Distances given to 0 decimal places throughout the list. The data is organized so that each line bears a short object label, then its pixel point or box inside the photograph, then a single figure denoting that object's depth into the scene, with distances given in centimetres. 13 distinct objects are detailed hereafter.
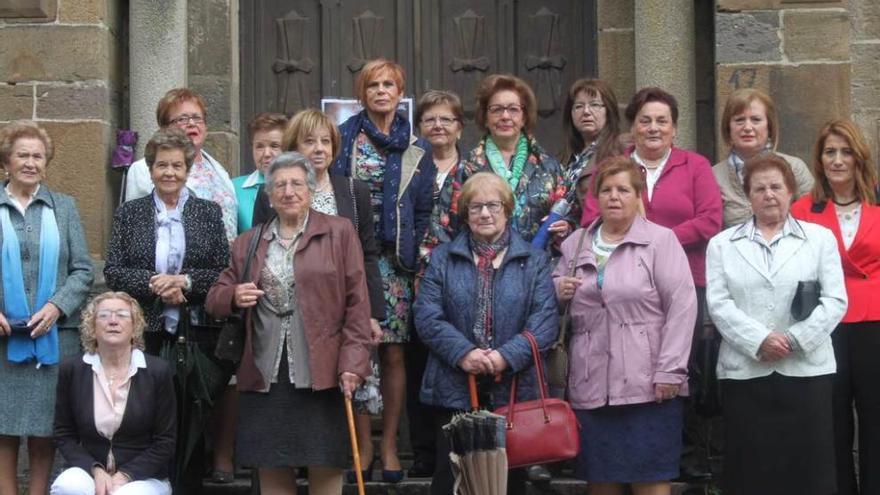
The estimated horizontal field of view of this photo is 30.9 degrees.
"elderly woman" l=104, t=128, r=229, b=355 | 717
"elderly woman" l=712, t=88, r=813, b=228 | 743
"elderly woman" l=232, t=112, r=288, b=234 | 788
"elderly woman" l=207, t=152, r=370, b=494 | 673
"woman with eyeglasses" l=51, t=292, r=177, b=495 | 691
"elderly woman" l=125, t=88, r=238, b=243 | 772
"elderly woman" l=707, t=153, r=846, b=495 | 667
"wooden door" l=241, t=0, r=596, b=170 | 934
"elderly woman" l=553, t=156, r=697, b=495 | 669
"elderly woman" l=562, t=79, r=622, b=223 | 753
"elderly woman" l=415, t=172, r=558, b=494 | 675
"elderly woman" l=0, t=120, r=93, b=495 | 722
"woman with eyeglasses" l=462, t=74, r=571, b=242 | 739
